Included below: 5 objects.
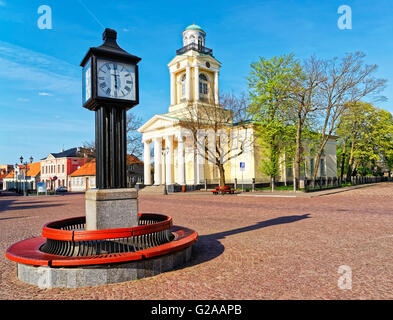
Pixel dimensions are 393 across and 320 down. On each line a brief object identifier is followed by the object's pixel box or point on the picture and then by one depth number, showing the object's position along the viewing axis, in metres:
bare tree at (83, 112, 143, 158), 41.56
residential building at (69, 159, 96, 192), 59.34
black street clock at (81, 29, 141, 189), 5.83
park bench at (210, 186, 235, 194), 28.33
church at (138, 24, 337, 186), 39.28
